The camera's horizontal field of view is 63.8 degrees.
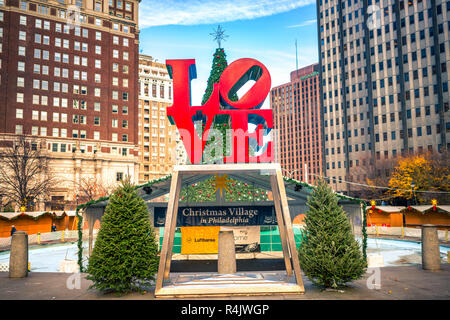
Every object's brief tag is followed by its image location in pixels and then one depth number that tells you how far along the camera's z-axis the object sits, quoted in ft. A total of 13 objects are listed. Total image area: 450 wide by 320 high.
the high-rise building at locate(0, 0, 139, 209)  252.62
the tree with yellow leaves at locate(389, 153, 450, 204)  191.93
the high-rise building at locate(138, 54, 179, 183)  431.84
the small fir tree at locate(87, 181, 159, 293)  37.06
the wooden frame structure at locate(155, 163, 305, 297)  36.19
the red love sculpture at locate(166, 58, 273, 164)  46.52
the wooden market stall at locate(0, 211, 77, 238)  111.55
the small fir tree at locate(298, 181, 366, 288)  37.60
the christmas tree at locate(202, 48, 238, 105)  77.14
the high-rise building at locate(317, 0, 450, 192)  274.98
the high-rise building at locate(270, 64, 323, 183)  648.70
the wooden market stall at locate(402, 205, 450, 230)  114.55
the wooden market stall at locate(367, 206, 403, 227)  139.44
